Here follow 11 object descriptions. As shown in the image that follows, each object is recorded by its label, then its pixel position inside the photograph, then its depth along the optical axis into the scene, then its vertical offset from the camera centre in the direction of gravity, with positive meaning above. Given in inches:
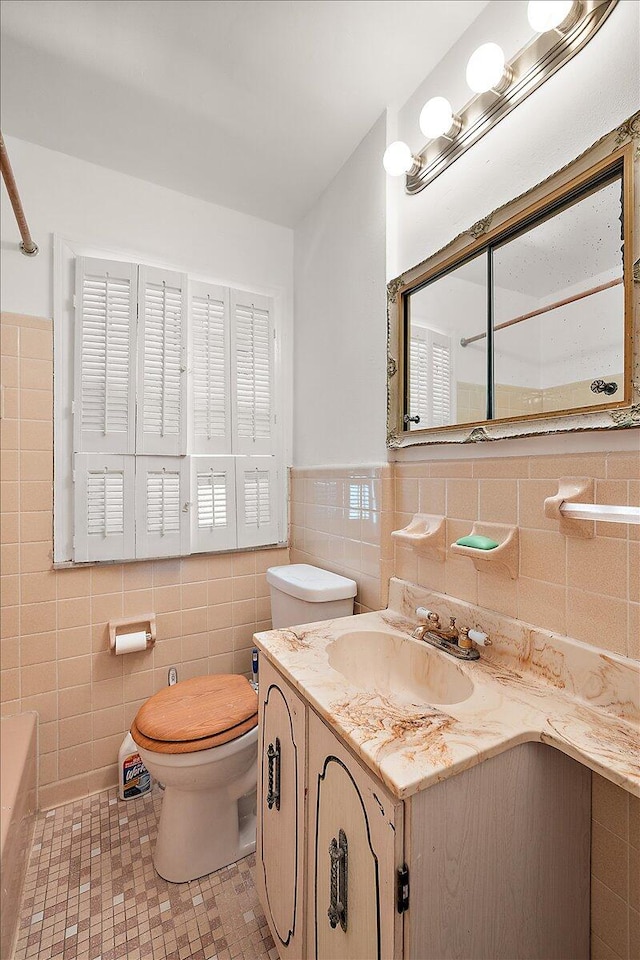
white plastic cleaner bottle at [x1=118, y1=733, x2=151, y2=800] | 61.2 -42.9
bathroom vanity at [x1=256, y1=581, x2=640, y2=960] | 24.8 -22.0
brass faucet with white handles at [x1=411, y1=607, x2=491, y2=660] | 39.9 -15.6
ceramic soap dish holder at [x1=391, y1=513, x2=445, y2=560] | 46.5 -6.2
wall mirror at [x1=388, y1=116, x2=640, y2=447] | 31.7 +15.1
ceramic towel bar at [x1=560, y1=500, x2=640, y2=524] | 27.8 -2.3
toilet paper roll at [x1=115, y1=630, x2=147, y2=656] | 61.9 -23.9
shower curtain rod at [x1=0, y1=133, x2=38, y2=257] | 41.6 +31.1
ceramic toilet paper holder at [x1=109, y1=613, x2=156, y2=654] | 62.7 -22.3
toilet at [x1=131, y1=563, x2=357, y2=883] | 47.3 -32.1
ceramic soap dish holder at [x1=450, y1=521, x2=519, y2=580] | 37.8 -6.5
